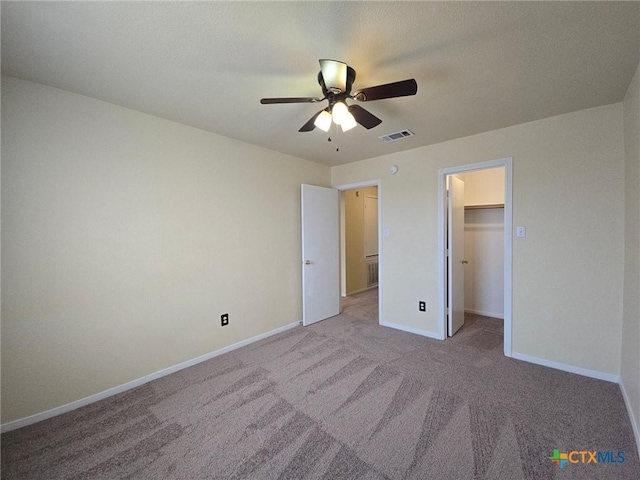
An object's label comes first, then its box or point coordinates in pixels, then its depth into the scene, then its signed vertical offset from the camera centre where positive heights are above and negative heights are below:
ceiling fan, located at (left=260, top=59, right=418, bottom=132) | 1.46 +0.85
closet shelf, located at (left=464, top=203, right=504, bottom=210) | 3.72 +0.42
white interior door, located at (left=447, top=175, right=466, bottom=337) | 3.16 -0.25
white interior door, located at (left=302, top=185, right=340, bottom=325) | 3.64 -0.27
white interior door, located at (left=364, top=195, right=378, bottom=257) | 5.83 +0.21
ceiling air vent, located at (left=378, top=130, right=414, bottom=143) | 2.77 +1.11
